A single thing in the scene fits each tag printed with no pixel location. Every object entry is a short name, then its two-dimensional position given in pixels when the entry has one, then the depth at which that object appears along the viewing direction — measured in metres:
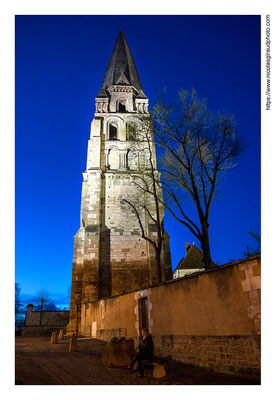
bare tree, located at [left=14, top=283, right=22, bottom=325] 36.01
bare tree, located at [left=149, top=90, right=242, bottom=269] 10.95
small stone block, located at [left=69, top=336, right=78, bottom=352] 10.44
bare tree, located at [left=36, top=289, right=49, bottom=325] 49.55
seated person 5.89
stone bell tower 19.72
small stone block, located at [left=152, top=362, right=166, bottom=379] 5.67
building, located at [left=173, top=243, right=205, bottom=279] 31.74
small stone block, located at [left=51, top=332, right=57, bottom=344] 13.94
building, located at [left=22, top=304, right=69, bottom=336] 27.39
